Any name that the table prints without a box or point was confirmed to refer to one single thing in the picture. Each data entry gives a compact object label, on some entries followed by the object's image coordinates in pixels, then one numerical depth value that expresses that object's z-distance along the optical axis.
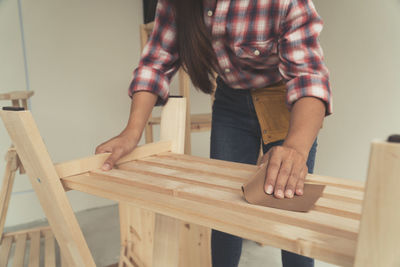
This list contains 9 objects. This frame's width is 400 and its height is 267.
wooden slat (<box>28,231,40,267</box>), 1.35
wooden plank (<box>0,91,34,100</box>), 1.37
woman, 0.60
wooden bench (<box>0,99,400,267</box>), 0.26
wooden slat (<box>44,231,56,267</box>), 1.33
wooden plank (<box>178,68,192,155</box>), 1.54
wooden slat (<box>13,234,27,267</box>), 1.35
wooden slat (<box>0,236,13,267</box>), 1.38
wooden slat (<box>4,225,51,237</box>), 1.62
